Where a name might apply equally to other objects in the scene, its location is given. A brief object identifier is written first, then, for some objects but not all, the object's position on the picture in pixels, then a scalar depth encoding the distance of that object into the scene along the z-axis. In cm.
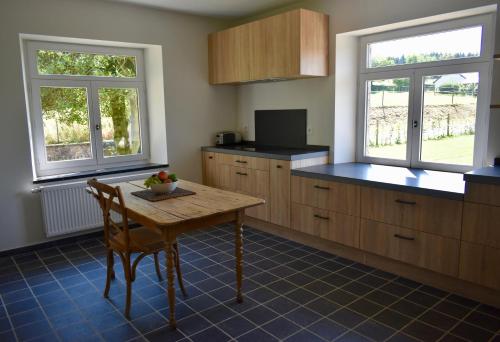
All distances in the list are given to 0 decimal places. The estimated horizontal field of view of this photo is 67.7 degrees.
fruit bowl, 264
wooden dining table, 217
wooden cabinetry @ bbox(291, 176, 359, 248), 320
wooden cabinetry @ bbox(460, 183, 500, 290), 237
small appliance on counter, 486
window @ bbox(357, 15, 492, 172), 311
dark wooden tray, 257
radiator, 366
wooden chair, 239
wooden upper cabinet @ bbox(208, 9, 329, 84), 362
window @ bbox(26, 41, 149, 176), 382
